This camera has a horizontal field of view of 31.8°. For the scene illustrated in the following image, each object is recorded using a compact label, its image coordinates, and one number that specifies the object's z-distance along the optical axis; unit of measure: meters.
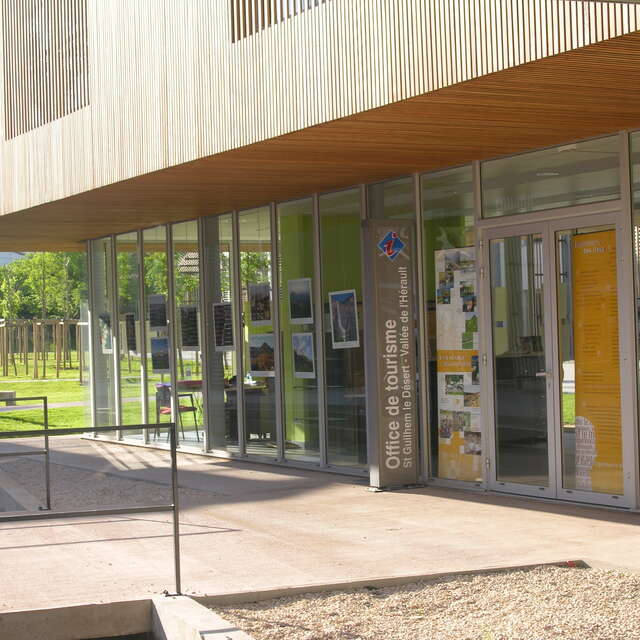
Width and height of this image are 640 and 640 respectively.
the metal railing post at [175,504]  6.25
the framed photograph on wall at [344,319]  11.70
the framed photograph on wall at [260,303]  12.98
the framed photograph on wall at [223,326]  13.75
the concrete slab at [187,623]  5.24
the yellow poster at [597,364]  8.81
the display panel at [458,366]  10.20
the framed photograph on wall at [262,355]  12.99
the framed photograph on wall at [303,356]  12.29
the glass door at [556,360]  8.86
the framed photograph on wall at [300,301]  12.28
